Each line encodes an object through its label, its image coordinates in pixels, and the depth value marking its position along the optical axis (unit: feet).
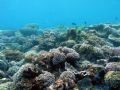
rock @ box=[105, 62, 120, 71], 9.56
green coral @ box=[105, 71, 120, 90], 8.53
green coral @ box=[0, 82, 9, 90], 9.81
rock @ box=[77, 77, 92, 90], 8.99
